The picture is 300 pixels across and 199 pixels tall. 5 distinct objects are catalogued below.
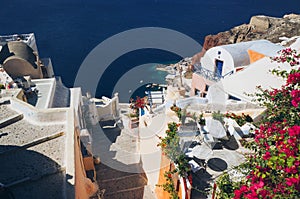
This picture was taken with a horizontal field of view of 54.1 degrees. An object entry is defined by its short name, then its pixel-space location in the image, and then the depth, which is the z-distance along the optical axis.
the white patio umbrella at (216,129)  10.07
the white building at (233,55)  17.31
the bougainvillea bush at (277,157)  5.35
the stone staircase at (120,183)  13.13
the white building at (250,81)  12.96
